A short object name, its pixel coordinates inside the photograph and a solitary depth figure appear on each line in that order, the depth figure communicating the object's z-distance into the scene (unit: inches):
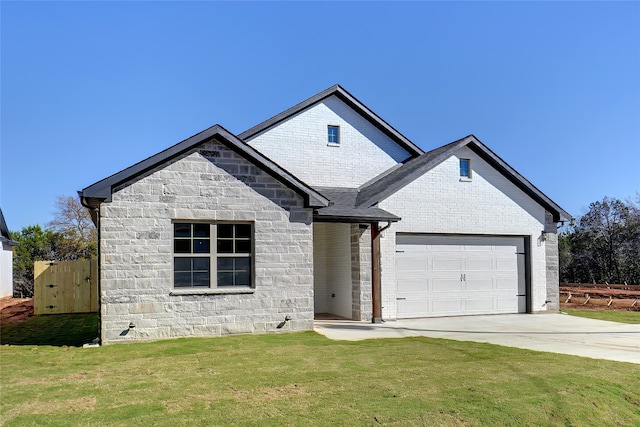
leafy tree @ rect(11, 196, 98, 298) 1461.6
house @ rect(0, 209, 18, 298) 1070.6
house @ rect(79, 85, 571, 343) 465.7
